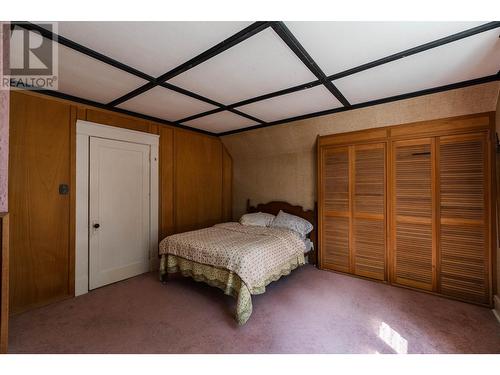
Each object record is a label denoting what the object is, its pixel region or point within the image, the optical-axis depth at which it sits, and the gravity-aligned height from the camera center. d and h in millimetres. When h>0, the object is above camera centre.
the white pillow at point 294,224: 3594 -605
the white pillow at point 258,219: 3885 -573
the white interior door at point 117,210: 2992 -334
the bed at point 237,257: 2314 -839
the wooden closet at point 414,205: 2506 -233
